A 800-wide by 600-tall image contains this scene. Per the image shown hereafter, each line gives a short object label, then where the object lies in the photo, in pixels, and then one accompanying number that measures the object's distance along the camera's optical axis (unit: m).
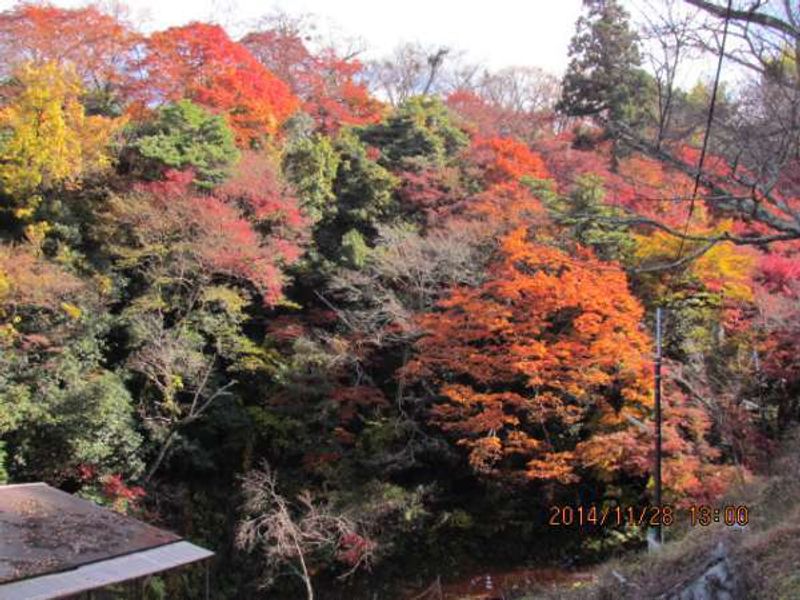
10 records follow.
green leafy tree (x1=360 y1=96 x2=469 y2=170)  17.16
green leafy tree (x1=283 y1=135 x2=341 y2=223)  15.52
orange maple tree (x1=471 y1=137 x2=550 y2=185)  16.08
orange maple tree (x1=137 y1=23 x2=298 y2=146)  16.89
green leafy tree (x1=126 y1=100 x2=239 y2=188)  14.07
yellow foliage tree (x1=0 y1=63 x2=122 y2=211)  12.40
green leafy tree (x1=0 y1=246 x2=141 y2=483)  11.66
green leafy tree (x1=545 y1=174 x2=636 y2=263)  13.07
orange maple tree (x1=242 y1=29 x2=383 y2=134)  21.69
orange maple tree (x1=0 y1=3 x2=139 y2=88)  18.39
